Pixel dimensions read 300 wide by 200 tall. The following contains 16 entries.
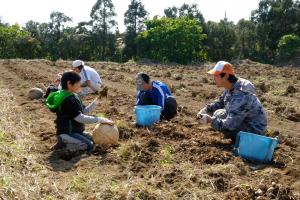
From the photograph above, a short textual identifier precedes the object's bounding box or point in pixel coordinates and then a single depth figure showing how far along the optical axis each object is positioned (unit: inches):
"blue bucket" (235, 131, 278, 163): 173.8
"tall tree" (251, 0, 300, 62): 1410.4
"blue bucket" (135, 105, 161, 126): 232.6
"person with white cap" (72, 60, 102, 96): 322.2
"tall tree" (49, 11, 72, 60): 1533.1
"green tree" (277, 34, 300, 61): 1242.8
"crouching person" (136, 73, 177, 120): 247.9
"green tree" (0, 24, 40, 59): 1435.8
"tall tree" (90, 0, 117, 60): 1510.1
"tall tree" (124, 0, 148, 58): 1476.6
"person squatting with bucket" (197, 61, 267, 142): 187.4
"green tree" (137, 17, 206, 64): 1302.2
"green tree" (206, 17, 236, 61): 1423.9
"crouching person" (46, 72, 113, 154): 198.5
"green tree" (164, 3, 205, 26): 1605.9
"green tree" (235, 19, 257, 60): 1437.3
